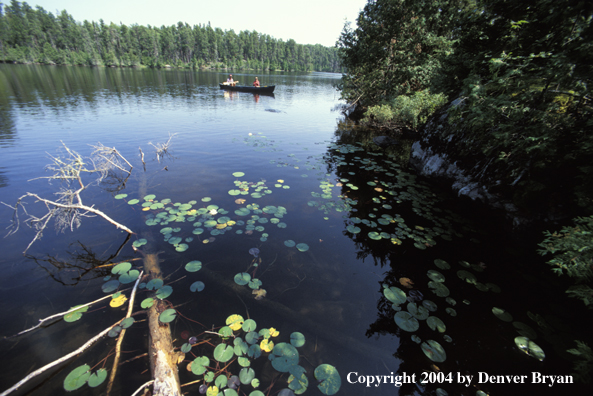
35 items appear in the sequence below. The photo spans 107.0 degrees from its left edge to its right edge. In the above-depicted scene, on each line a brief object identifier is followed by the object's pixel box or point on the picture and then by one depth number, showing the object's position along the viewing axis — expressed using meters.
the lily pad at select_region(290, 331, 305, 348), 3.34
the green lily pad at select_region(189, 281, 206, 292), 4.16
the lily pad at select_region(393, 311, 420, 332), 3.62
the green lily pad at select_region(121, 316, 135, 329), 3.48
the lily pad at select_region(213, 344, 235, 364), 3.06
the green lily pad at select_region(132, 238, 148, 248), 5.10
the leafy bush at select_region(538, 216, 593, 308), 3.06
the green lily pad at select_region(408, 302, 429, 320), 3.80
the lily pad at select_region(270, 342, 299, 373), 3.03
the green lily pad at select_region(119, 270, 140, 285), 4.23
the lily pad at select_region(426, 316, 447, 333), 3.63
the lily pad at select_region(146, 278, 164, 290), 4.11
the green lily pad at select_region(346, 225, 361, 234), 5.99
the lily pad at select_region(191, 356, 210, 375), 2.92
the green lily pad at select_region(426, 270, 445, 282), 4.53
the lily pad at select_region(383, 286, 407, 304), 4.11
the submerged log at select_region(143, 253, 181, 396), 2.61
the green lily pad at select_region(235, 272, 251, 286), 4.31
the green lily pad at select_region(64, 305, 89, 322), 3.53
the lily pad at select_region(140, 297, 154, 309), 3.73
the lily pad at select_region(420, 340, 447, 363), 3.24
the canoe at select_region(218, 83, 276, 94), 32.00
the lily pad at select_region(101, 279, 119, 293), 4.06
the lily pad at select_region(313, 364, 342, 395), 2.88
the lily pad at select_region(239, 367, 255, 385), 2.86
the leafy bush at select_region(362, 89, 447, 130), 13.69
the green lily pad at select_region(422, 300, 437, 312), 3.94
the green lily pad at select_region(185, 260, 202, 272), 4.56
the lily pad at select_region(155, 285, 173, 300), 3.95
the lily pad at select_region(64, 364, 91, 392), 2.77
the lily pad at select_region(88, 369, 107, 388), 2.81
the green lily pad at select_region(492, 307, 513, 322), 3.83
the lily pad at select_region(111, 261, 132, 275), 4.41
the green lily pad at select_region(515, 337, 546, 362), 3.31
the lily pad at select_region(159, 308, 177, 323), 3.54
